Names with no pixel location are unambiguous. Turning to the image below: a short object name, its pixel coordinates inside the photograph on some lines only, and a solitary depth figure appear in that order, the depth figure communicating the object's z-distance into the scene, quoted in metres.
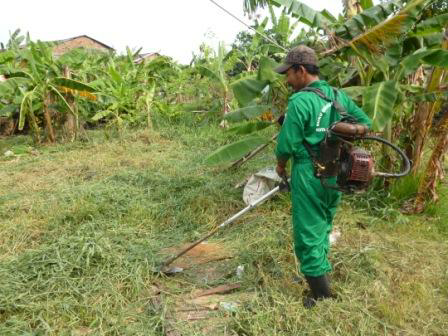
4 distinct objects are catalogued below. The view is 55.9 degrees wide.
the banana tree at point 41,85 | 8.42
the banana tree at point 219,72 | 9.47
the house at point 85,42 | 29.70
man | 2.86
